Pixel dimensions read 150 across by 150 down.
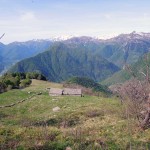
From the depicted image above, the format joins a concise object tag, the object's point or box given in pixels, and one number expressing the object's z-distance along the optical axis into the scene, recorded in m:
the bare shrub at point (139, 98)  10.87
